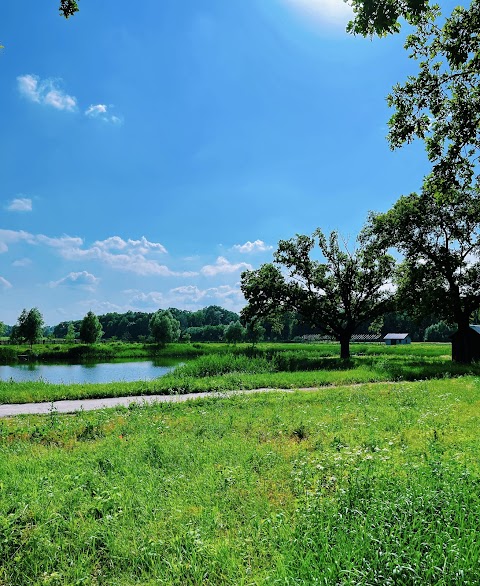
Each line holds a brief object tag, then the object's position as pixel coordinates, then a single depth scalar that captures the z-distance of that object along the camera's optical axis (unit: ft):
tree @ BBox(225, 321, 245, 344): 295.48
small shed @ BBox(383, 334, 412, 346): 351.46
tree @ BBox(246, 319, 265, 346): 288.75
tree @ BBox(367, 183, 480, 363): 91.15
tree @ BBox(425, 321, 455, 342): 364.03
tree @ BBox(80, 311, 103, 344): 215.31
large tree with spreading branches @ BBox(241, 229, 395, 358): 104.83
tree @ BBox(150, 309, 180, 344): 232.32
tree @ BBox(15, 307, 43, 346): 198.18
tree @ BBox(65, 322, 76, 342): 245.65
